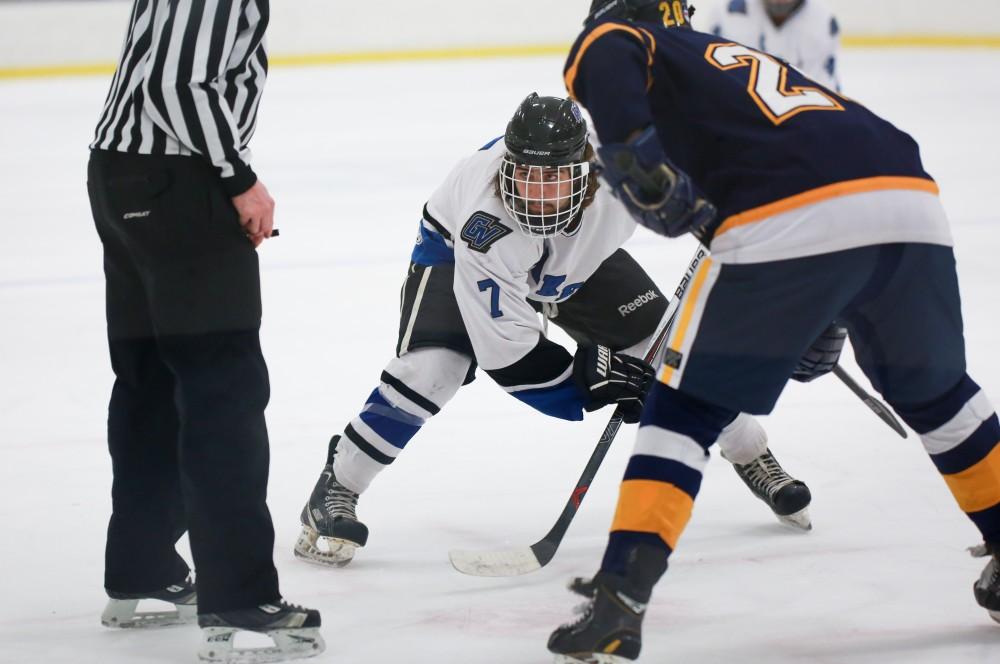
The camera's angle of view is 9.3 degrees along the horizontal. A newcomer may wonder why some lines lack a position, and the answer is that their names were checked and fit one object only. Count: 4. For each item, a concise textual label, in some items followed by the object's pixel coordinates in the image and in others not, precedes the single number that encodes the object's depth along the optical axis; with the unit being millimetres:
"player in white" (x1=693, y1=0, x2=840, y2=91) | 20997
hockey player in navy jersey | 14727
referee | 14746
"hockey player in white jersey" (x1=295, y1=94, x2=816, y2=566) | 15448
